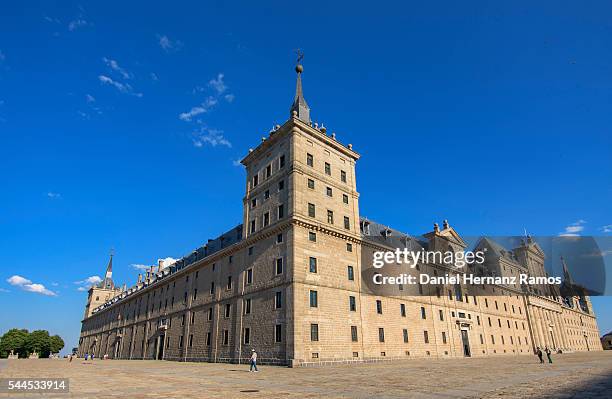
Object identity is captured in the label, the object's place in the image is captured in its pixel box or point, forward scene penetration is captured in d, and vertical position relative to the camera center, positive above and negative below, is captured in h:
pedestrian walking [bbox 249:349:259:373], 25.36 -1.96
